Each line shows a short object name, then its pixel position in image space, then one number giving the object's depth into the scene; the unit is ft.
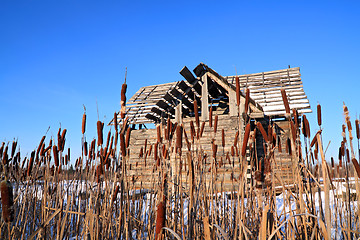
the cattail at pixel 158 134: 6.88
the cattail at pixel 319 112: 6.28
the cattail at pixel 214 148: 8.09
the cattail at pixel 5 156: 7.45
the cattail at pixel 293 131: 5.06
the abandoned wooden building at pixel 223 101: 27.68
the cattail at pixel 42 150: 7.54
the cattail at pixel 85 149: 6.81
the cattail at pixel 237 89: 5.36
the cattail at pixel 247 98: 5.15
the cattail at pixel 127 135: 5.44
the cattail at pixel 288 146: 6.69
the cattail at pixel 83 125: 6.23
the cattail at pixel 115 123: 5.08
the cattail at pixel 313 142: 6.10
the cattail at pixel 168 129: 7.13
